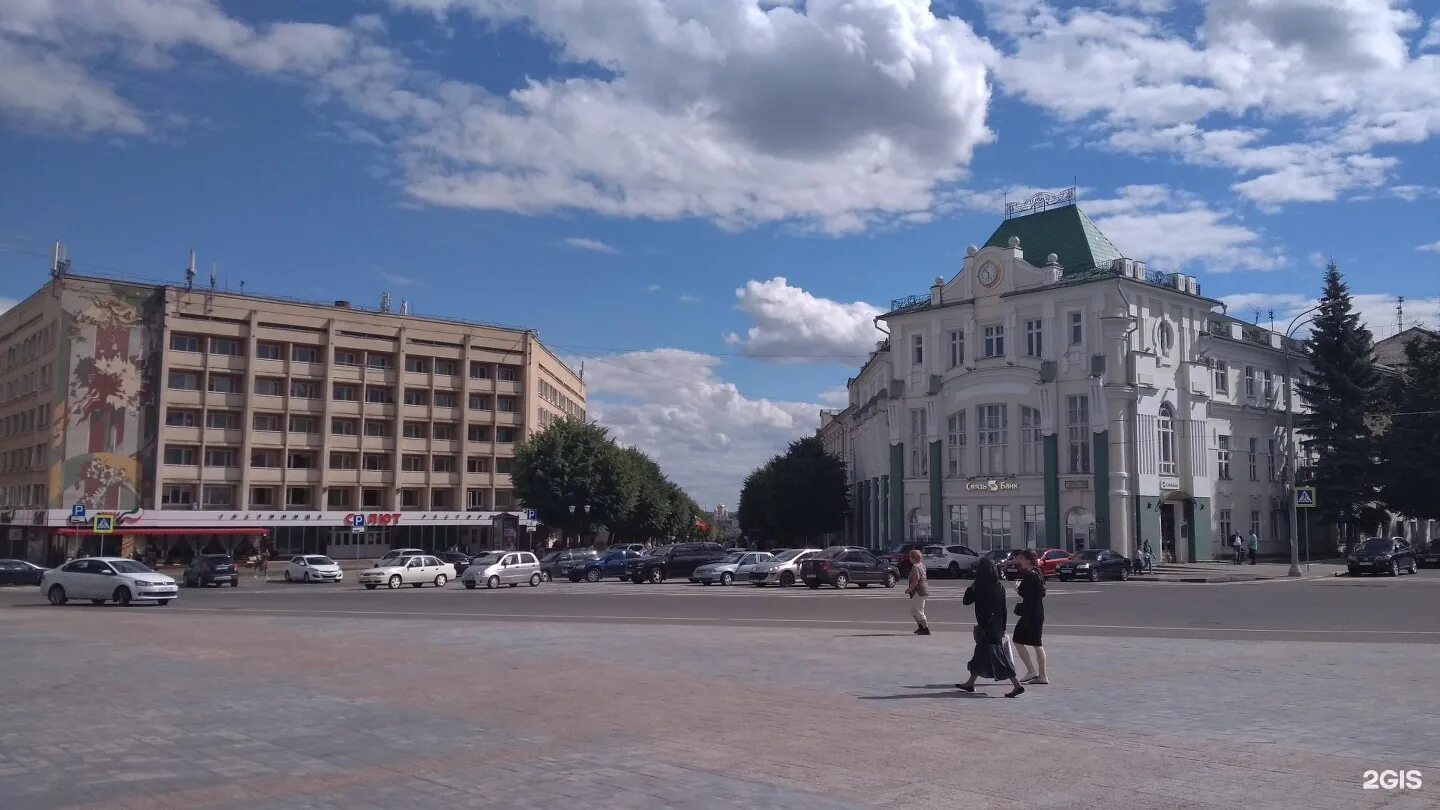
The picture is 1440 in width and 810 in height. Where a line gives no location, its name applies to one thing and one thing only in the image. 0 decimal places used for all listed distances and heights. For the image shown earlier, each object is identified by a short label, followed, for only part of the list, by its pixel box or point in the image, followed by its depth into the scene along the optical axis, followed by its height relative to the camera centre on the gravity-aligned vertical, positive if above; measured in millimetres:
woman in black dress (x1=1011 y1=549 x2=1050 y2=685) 12883 -995
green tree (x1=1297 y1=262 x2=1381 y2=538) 58281 +6600
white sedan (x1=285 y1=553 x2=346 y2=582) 49562 -2039
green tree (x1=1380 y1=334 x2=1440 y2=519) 55375 +4131
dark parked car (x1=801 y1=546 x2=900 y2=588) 38531 -1491
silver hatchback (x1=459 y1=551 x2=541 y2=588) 42312 -1725
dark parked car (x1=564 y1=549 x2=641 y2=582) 50062 -1896
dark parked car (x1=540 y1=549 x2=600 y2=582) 50875 -1673
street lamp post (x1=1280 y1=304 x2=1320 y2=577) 44188 +2574
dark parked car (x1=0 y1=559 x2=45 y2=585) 47031 -2070
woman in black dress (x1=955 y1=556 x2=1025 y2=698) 12352 -1210
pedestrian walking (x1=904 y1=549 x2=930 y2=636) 20125 -1258
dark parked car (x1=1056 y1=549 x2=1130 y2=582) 44453 -1573
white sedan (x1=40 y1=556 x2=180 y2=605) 30953 -1655
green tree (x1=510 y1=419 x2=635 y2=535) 66812 +3019
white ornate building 55469 +6629
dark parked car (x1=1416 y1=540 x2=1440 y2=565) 51188 -1199
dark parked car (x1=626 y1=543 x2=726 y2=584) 46812 -1553
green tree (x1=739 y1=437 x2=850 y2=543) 80250 +2522
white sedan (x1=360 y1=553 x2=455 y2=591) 42725 -1873
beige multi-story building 66750 +7050
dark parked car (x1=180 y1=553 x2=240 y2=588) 46103 -1999
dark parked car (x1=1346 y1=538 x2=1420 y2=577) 44438 -1171
